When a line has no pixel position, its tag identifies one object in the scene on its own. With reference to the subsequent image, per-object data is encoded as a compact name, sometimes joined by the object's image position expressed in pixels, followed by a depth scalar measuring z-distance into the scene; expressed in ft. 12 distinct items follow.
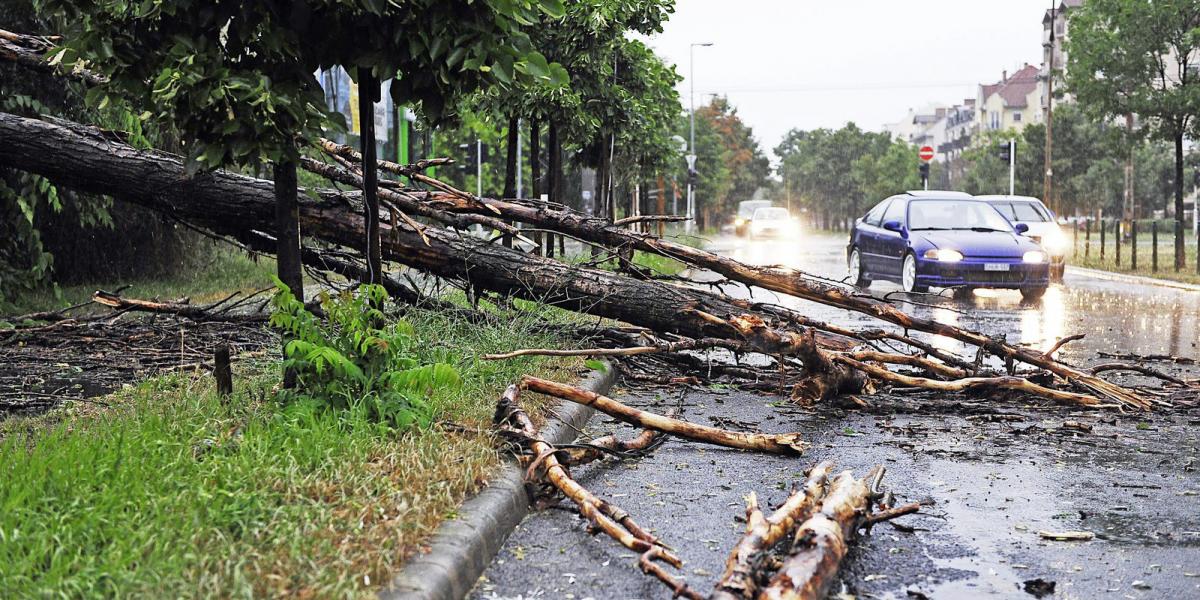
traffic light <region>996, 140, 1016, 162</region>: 123.65
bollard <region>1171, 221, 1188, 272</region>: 78.07
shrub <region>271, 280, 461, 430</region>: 17.08
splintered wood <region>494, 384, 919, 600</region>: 11.66
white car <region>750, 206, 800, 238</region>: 167.43
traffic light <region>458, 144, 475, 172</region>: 91.29
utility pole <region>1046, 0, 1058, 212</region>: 132.32
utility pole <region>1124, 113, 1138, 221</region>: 217.70
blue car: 55.83
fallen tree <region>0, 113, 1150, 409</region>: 26.37
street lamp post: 173.02
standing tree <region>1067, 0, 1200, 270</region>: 75.82
